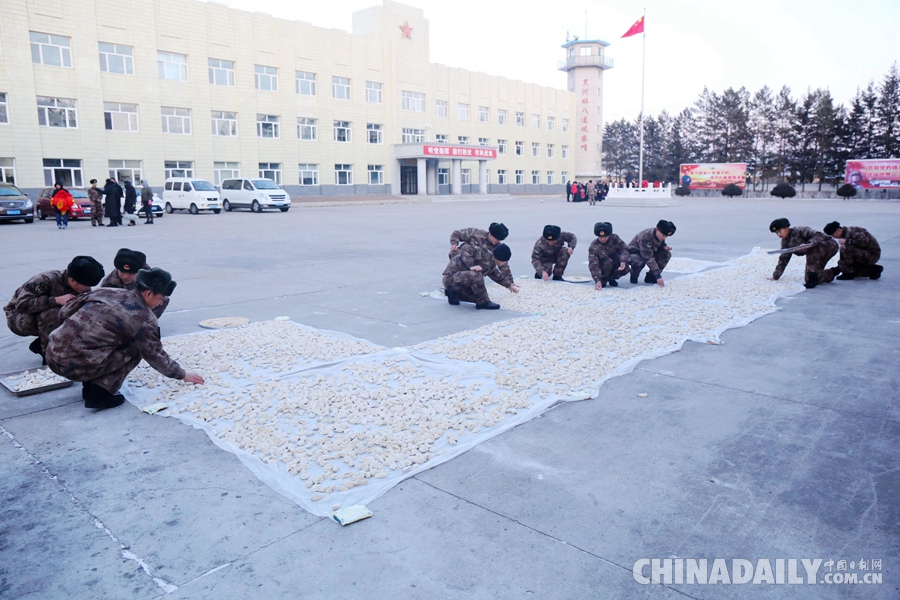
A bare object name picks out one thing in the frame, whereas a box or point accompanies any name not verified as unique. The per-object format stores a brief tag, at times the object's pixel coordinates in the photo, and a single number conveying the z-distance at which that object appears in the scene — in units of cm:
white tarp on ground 352
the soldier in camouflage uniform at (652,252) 887
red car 2512
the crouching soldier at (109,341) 420
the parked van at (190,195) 2912
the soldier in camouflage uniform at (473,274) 748
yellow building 3153
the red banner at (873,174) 4725
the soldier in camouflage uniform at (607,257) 879
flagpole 4243
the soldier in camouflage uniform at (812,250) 887
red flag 4112
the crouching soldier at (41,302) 504
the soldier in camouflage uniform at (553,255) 946
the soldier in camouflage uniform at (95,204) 2112
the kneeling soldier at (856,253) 937
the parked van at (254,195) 3035
